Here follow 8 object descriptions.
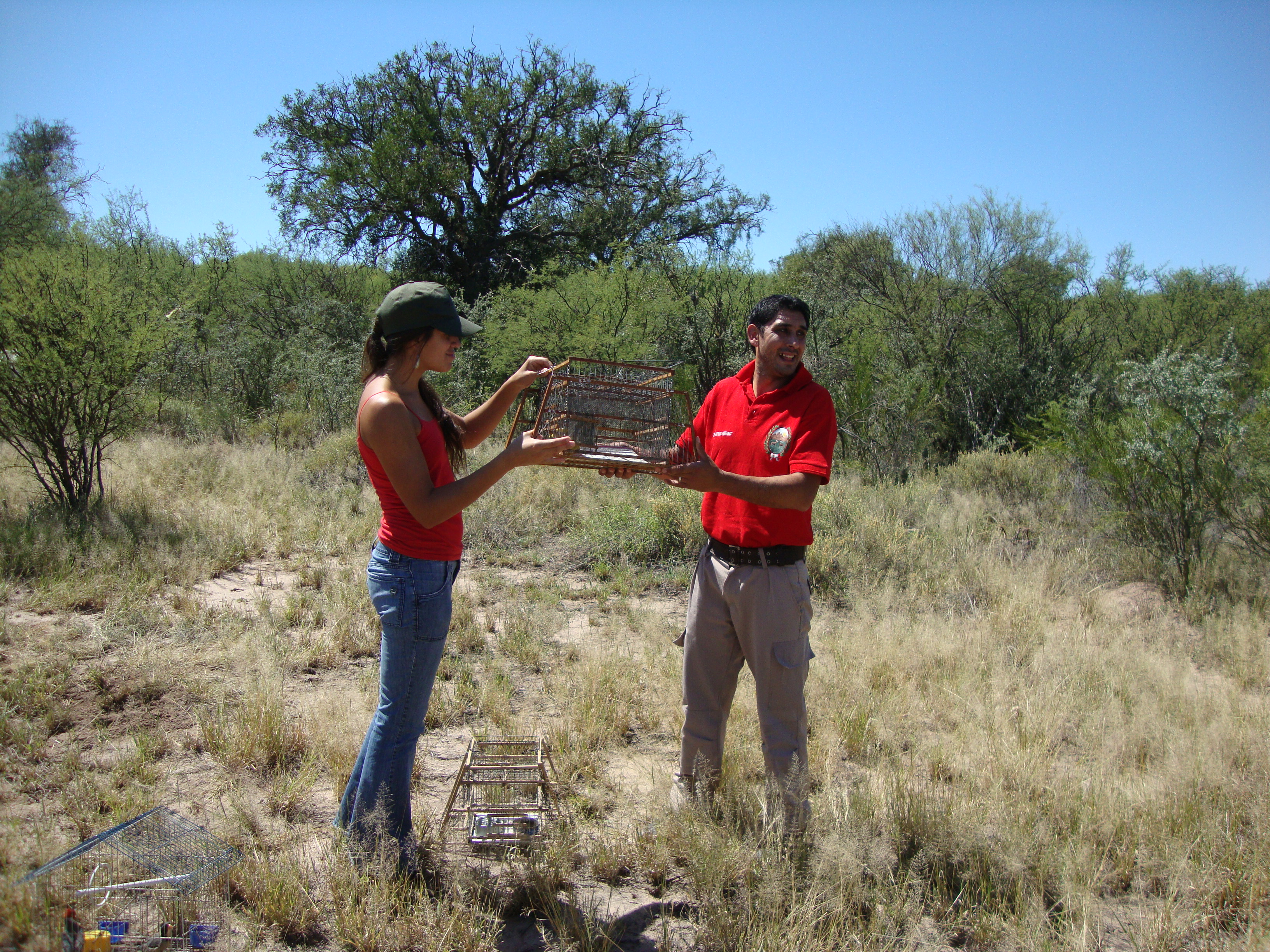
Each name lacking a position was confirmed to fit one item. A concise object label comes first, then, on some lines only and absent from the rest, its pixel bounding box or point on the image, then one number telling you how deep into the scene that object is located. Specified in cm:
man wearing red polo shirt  289
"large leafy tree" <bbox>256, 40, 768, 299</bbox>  2206
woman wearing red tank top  257
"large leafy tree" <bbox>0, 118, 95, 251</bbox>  2109
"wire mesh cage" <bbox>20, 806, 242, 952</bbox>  253
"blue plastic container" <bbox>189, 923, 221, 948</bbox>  259
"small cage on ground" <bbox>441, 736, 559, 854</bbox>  321
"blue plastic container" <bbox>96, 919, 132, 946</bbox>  250
